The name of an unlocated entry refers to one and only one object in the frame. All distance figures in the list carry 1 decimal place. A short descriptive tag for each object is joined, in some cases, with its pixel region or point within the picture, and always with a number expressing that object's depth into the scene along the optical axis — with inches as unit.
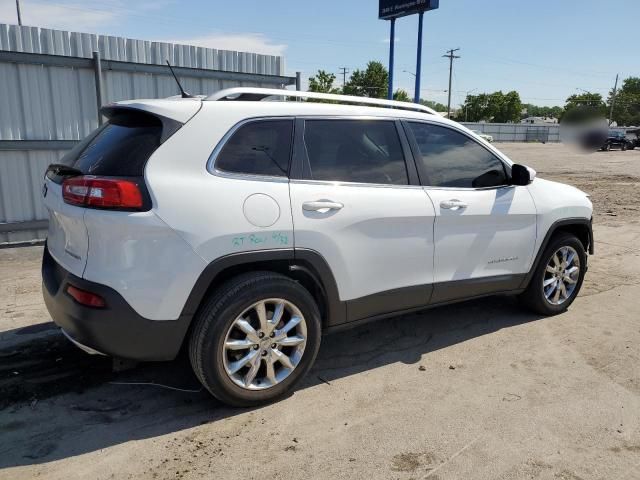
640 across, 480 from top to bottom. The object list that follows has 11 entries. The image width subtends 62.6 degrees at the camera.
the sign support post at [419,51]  519.2
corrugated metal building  272.1
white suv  110.1
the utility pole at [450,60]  2875.2
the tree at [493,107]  3073.3
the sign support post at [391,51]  539.2
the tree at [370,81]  3043.8
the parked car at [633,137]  1583.4
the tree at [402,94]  2868.1
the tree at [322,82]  2441.9
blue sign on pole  508.4
